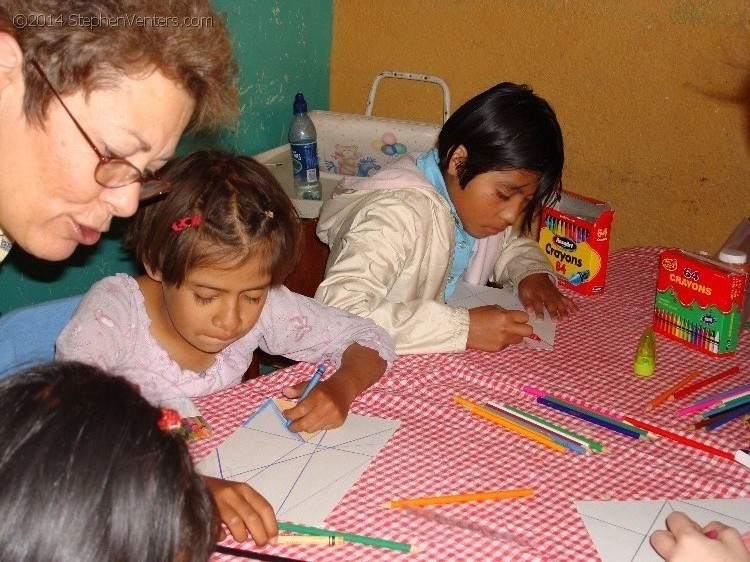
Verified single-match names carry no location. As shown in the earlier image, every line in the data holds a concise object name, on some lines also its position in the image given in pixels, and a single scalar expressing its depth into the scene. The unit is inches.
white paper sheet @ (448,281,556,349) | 65.6
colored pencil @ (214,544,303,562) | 39.7
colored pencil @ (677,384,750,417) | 55.6
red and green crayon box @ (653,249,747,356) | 63.2
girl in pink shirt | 55.1
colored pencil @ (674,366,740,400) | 57.8
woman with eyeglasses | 37.6
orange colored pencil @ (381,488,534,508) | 44.2
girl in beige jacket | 68.6
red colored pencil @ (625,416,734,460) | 51.0
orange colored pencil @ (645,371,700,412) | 56.1
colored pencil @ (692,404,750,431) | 53.7
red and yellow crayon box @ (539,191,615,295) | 75.3
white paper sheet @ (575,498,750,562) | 42.3
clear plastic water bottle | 107.0
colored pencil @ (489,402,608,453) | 50.8
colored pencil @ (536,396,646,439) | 52.3
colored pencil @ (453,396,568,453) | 50.6
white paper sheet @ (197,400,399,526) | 44.5
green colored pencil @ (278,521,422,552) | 40.8
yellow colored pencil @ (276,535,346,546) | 41.0
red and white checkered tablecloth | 42.4
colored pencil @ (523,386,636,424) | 54.4
